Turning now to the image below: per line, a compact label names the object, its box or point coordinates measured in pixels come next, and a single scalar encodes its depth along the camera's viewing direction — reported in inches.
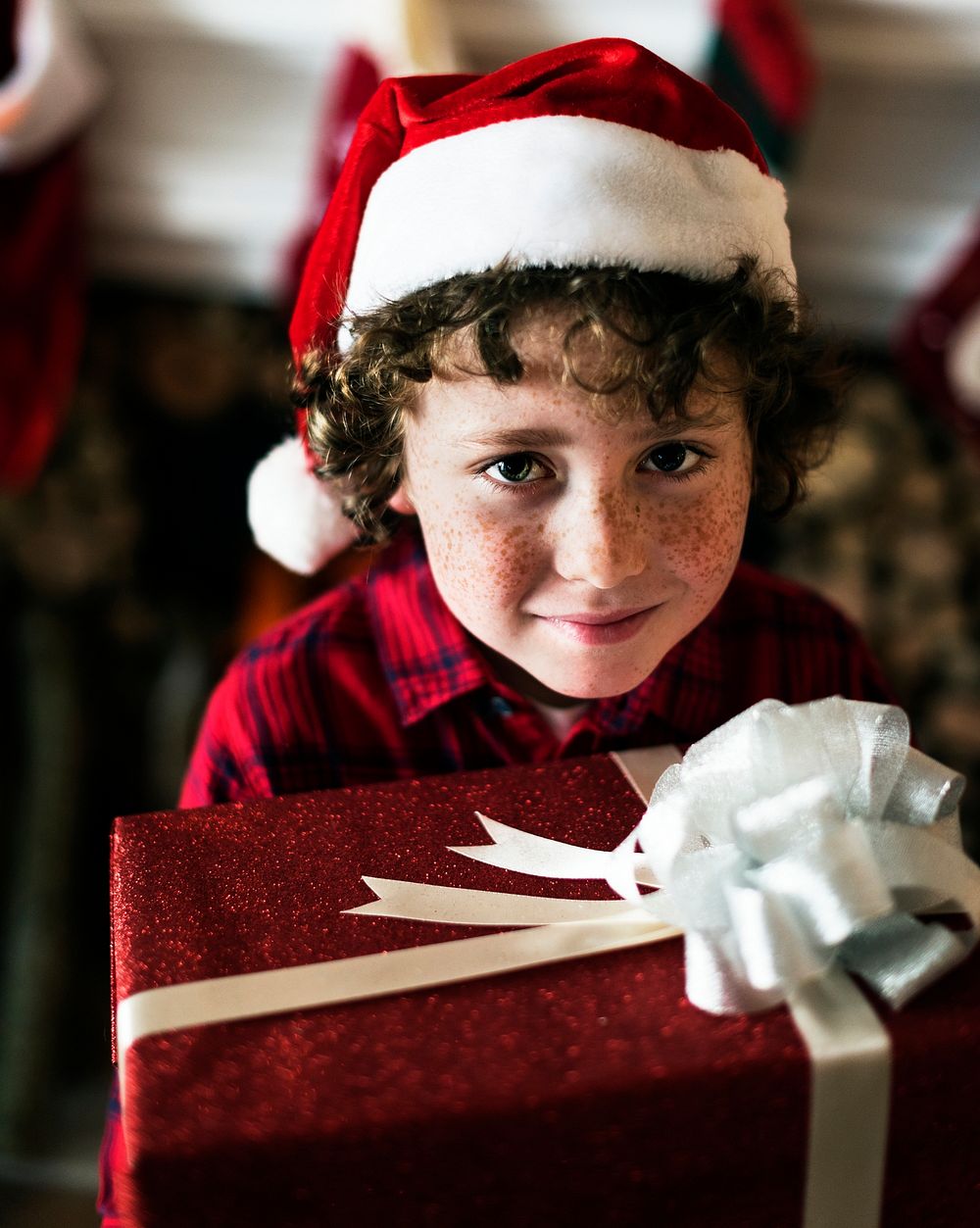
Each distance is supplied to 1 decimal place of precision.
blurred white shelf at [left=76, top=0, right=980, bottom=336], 52.6
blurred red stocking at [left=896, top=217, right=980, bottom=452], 56.9
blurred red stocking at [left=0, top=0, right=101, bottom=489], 51.4
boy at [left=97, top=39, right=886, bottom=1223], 21.9
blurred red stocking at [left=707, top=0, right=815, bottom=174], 49.7
